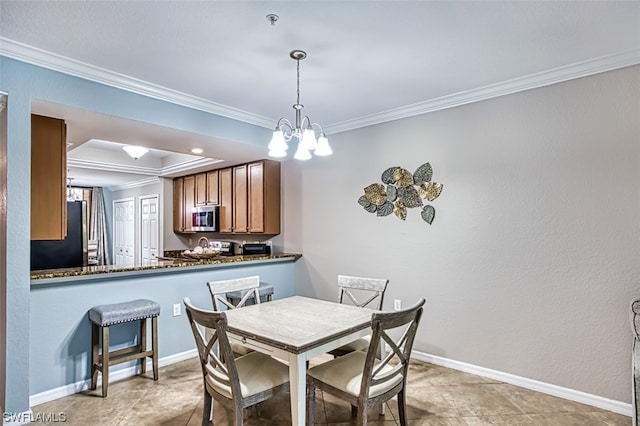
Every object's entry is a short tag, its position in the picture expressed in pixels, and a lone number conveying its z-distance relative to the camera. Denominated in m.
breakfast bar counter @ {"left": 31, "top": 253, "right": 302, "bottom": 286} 2.70
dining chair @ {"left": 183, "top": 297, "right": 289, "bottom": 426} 1.82
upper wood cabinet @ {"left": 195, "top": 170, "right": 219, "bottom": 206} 5.63
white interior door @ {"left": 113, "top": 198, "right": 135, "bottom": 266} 7.66
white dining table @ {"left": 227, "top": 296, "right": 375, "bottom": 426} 1.86
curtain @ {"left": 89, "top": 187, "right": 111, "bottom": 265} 8.40
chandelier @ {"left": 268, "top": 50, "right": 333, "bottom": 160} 2.33
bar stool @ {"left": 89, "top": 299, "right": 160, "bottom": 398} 2.74
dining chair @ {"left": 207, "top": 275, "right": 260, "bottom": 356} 2.63
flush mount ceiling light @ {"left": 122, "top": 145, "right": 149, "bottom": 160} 4.74
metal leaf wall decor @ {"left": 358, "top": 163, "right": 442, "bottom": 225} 3.47
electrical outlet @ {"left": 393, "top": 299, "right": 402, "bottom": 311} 3.66
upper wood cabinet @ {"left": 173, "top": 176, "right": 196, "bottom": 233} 6.22
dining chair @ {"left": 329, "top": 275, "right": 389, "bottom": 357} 2.69
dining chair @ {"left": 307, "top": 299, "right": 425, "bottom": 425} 1.85
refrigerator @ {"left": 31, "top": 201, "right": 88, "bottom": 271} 4.31
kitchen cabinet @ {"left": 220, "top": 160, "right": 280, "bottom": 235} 4.75
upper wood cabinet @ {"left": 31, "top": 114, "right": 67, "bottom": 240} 2.76
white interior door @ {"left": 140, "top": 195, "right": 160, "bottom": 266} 6.82
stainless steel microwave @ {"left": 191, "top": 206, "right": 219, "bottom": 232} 5.50
